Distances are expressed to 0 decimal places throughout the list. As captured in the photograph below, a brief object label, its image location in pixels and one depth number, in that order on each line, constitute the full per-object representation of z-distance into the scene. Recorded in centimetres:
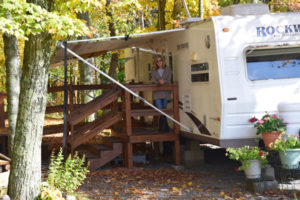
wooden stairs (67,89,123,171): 1111
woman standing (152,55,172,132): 1150
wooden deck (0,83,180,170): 1119
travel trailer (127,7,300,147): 925
